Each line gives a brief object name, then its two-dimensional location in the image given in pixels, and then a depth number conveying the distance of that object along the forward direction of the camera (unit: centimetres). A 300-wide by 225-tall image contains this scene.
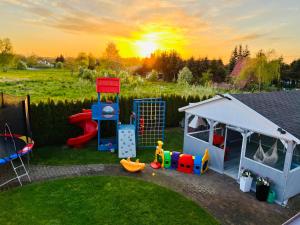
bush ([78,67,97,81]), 2903
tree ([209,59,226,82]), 4391
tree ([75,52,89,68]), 4174
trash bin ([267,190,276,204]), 705
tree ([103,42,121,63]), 4447
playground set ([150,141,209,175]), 863
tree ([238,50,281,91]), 3247
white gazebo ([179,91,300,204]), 708
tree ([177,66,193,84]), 4041
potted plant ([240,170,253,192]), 749
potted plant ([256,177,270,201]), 703
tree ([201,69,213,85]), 3975
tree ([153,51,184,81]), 4650
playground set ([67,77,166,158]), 1019
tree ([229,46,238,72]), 5611
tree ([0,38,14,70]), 3712
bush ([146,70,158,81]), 4369
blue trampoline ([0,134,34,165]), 770
